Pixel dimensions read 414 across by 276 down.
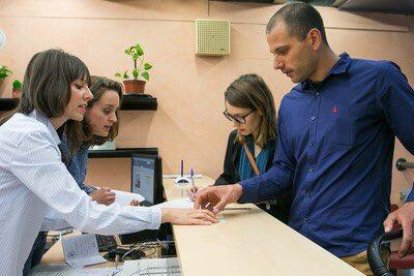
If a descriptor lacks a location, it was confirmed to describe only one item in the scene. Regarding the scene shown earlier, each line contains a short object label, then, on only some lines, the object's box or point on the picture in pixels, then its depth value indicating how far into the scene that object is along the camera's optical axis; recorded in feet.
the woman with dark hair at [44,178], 3.92
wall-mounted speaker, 11.90
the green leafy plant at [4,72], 11.03
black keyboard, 5.85
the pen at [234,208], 5.22
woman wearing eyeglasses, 6.44
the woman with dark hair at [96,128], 6.20
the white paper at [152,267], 4.60
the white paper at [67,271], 4.83
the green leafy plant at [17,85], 11.08
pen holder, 9.59
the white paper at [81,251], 5.27
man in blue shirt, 4.38
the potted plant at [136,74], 11.14
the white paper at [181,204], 5.13
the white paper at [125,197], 7.02
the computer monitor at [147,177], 7.14
